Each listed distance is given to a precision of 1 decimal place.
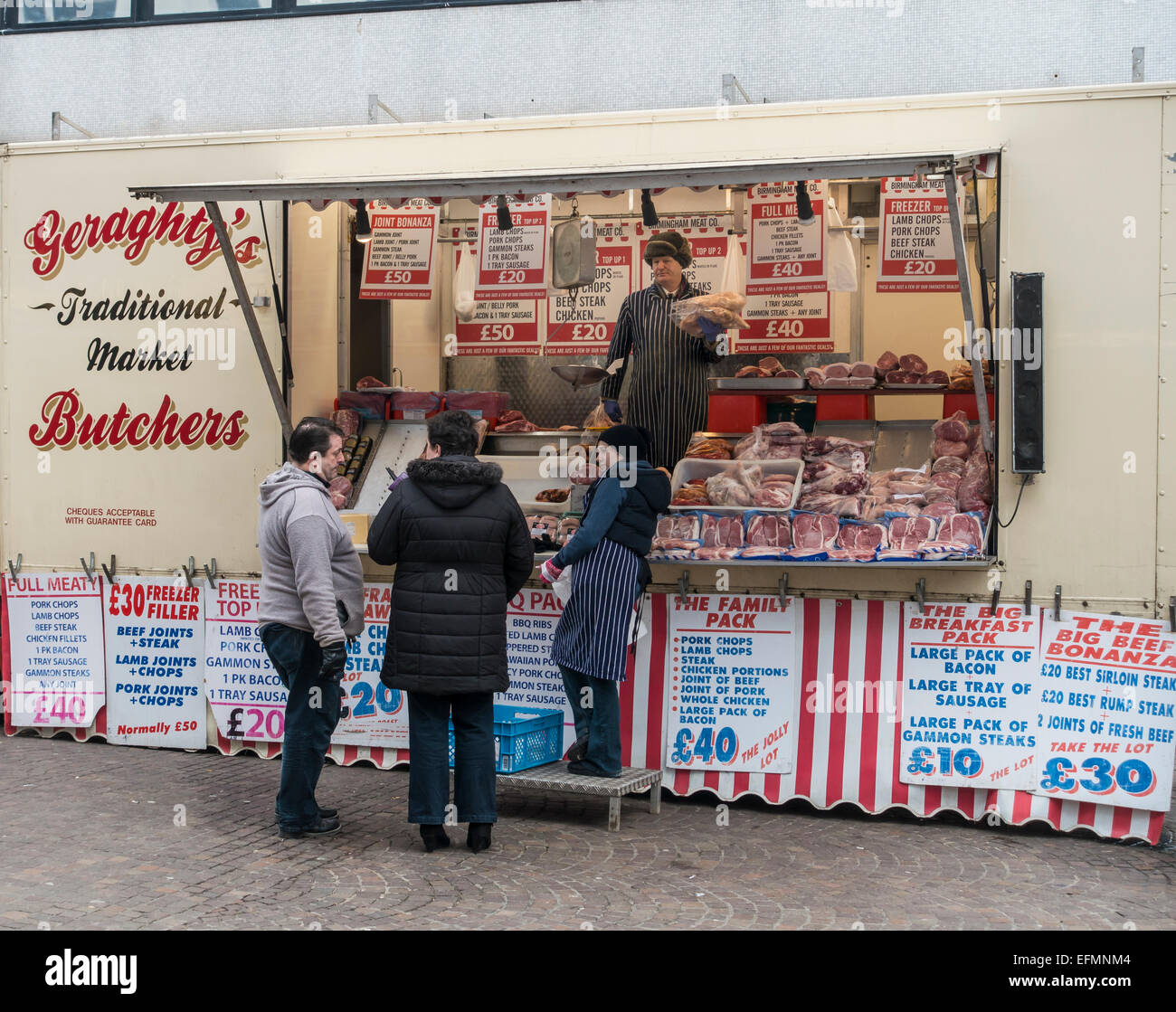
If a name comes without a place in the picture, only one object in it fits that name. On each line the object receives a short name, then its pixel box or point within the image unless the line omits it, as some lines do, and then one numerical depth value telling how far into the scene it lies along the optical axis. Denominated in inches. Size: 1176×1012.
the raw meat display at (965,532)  261.7
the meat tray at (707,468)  293.7
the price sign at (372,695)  303.7
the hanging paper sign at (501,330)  388.5
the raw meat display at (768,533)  275.9
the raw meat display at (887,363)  319.0
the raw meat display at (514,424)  339.6
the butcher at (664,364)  323.0
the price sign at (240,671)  311.1
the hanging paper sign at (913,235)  290.5
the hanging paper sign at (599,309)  397.1
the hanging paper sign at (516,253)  317.1
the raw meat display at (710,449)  306.8
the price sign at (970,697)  261.3
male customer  235.0
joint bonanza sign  324.8
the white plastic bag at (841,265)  310.2
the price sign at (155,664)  318.0
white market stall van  257.0
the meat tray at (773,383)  322.3
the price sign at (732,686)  275.6
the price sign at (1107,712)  252.5
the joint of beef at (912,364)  317.1
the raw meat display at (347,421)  337.1
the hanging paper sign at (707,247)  390.0
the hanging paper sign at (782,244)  310.8
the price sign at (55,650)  324.8
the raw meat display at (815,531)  272.1
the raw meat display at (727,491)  285.0
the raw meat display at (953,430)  287.6
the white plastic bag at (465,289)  360.8
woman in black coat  232.8
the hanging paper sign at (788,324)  371.9
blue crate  256.1
